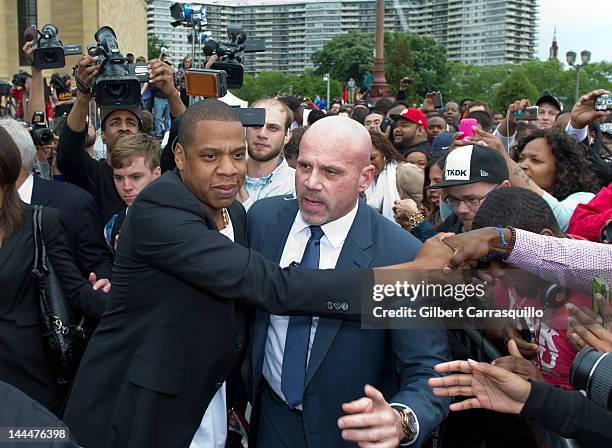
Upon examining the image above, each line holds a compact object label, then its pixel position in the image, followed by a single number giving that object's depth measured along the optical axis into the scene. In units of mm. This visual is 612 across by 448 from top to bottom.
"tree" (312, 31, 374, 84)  89625
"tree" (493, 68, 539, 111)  62219
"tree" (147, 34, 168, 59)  80156
